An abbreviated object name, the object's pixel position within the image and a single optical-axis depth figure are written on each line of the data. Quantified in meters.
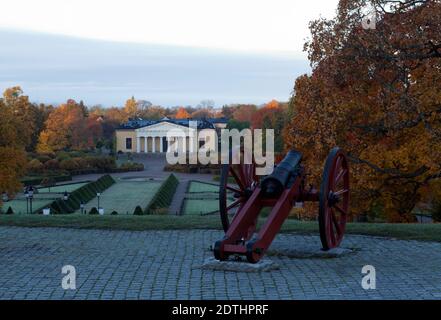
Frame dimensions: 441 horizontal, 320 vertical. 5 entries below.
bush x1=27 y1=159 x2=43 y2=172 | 65.16
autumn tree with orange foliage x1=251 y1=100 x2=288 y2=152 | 59.00
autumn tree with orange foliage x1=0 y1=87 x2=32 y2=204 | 34.59
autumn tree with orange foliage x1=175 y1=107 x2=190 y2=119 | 156.75
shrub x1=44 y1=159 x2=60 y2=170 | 67.62
